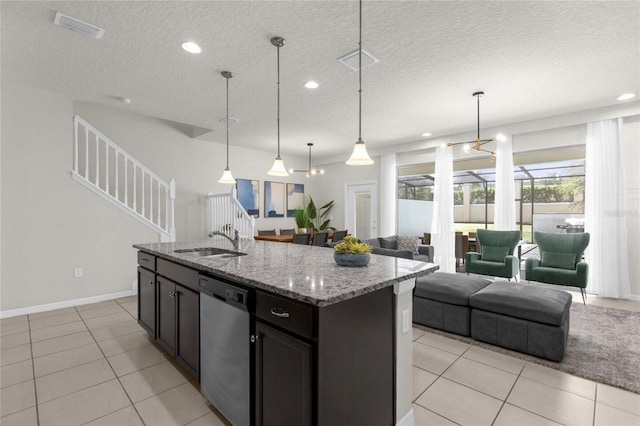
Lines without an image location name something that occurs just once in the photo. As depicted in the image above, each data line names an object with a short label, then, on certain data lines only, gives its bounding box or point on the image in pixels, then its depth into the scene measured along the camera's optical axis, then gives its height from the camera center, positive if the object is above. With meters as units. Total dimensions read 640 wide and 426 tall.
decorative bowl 1.89 -0.28
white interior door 7.65 +0.12
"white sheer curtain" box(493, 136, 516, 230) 5.42 +0.42
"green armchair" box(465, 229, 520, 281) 4.67 -0.71
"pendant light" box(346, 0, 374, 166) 2.53 +0.50
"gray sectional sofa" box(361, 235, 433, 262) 5.78 -0.66
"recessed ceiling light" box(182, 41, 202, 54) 2.78 +1.58
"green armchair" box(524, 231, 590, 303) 4.06 -0.70
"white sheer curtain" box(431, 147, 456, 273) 6.21 -0.02
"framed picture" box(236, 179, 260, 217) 7.09 +0.47
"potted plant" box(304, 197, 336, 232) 8.12 -0.05
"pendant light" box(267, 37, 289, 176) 3.21 +0.48
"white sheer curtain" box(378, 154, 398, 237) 7.17 +0.47
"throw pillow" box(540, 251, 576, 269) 4.37 -0.69
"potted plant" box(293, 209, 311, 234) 7.83 -0.18
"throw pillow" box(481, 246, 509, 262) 5.02 -0.67
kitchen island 1.32 -0.61
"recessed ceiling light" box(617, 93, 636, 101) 4.04 +1.59
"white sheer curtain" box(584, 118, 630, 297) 4.48 +0.01
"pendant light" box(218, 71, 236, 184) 3.84 +0.47
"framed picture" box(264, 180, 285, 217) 7.62 +0.39
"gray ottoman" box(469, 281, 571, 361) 2.57 -0.96
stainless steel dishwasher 1.66 -0.80
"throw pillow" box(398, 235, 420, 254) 6.07 -0.59
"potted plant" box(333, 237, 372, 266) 1.89 -0.25
